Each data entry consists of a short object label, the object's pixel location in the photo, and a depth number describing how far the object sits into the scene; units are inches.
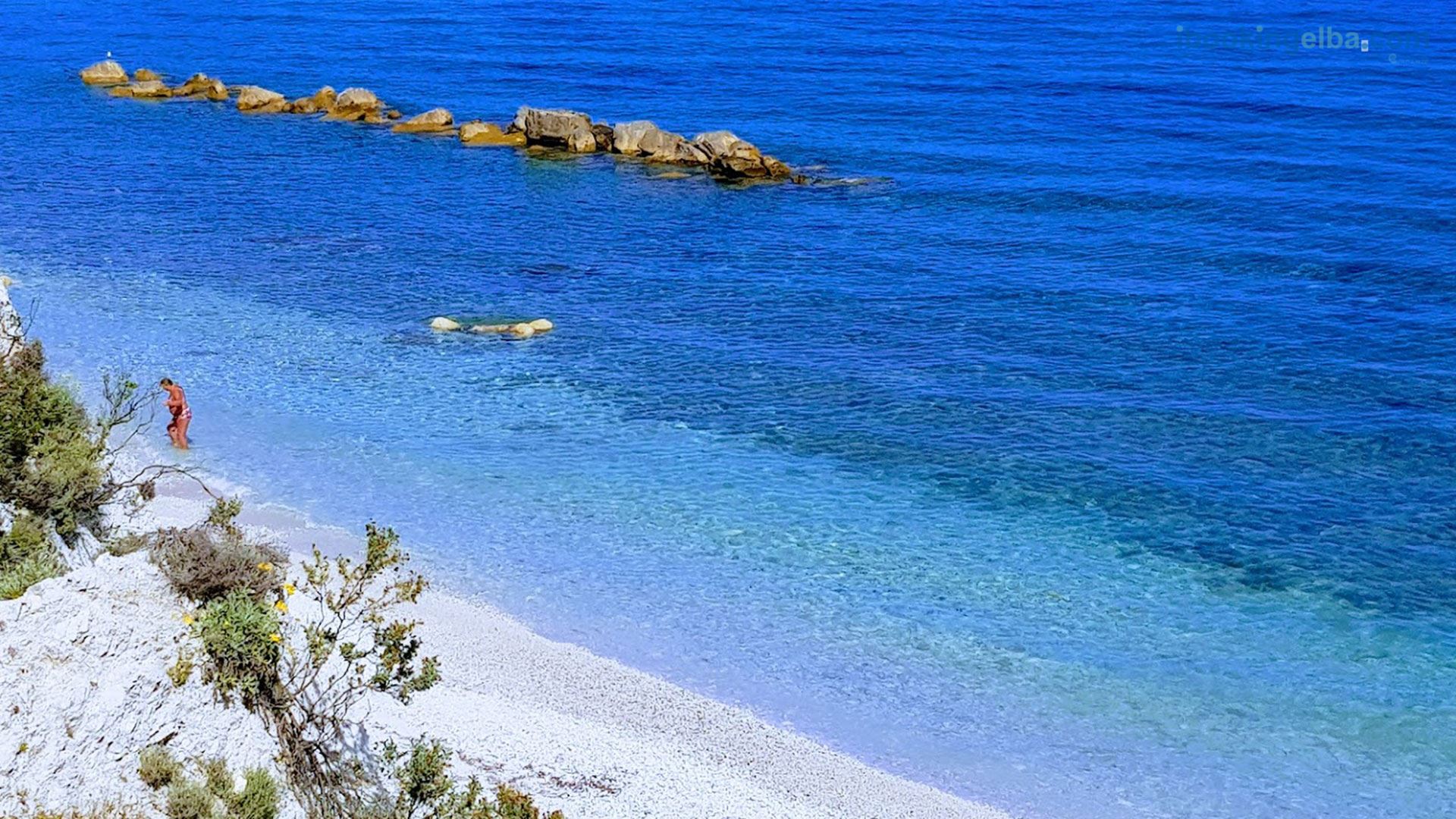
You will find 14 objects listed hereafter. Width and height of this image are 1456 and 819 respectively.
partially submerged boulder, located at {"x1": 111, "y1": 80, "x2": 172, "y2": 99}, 2733.8
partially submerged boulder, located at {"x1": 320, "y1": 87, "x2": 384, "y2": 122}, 2586.1
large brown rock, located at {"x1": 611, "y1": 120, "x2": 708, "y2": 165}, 2281.0
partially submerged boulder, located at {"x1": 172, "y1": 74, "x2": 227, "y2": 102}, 2716.5
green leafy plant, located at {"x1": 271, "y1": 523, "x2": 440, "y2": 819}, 613.9
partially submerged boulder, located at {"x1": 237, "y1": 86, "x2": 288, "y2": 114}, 2635.3
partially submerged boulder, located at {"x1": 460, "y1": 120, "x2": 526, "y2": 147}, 2431.1
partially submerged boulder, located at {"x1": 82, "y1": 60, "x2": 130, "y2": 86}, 2851.9
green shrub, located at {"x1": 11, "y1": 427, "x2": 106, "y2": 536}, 756.6
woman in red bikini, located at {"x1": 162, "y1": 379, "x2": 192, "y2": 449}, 1213.1
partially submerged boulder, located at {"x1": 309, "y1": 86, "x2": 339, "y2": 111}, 2640.3
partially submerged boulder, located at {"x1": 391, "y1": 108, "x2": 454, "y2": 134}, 2493.8
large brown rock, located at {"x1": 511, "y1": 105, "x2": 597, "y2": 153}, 2364.7
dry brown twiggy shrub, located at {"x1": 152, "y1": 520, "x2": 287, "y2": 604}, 639.1
